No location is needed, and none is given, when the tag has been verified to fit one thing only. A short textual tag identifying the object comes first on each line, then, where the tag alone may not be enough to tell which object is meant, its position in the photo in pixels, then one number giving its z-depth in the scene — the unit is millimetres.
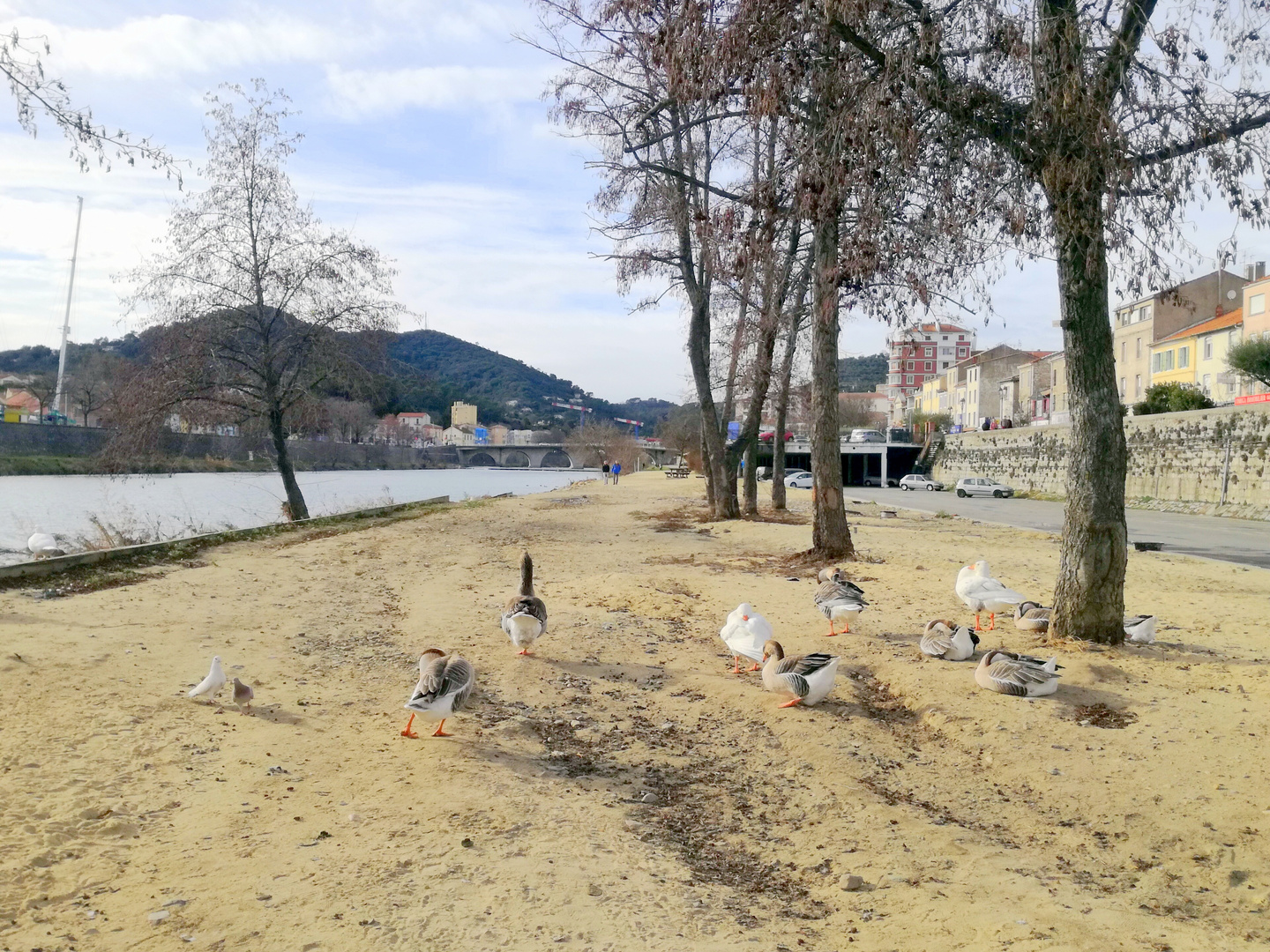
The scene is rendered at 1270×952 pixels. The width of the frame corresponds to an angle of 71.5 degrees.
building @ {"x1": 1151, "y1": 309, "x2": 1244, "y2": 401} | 51125
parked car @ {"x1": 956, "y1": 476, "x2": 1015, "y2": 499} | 46281
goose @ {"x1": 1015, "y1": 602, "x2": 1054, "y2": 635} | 7922
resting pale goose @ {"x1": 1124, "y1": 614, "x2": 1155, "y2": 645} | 7559
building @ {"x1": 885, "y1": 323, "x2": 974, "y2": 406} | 130500
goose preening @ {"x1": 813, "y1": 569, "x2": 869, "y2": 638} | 8148
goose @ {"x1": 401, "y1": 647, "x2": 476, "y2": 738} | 5527
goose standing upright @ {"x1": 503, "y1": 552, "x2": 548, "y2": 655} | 7410
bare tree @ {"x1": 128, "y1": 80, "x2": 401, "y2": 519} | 20984
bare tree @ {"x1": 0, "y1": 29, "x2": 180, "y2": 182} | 7188
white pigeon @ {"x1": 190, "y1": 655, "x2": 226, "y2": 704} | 6020
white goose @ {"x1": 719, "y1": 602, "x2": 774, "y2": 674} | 7117
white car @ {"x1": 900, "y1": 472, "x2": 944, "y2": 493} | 58328
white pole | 51906
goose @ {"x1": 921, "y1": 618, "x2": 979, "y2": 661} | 7203
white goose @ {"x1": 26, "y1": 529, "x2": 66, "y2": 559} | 14258
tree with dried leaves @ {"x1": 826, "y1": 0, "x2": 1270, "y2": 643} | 6504
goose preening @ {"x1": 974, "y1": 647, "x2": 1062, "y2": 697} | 6184
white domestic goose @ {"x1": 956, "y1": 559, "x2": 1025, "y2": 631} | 8461
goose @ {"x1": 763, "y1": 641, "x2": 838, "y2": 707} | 6293
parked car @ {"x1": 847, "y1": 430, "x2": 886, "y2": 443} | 72562
